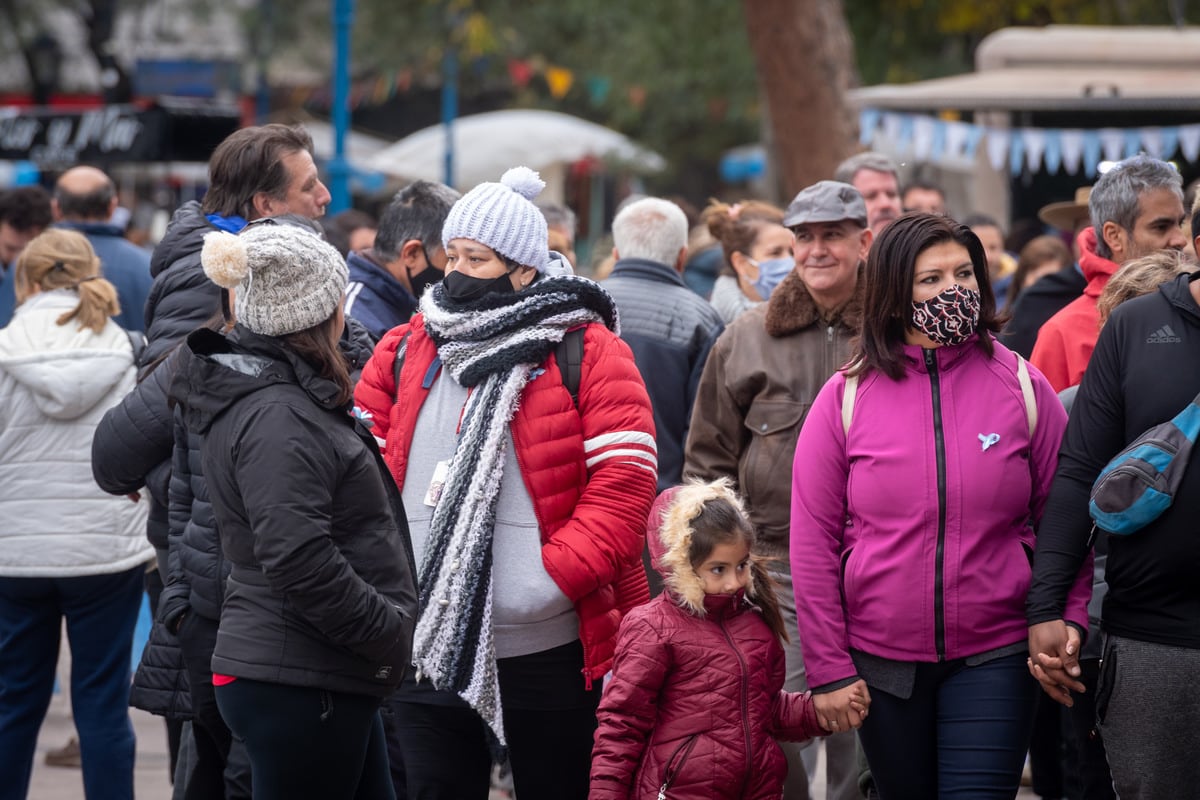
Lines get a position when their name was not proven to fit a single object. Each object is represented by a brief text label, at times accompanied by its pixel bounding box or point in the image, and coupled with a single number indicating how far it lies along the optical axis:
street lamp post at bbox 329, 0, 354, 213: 27.05
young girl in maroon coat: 8.05
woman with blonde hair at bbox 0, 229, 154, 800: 11.30
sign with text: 28.11
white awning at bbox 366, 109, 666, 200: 44.12
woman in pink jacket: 7.80
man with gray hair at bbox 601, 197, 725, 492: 12.08
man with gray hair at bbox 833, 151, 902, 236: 14.33
